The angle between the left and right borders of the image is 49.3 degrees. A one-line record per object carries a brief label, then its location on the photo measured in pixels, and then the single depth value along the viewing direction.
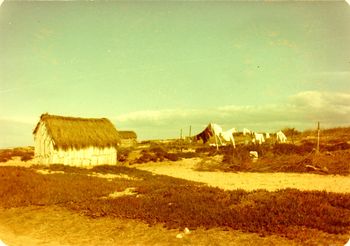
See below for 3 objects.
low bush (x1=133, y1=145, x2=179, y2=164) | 39.22
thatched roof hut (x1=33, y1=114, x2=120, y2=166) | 34.44
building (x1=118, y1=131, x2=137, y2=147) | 84.25
